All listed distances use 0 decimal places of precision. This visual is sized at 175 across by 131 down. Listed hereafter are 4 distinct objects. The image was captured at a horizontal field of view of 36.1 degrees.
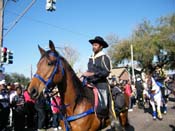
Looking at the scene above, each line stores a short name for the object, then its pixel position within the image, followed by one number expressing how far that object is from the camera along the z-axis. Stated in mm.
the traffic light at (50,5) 12287
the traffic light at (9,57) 15242
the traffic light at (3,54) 14734
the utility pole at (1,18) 14723
